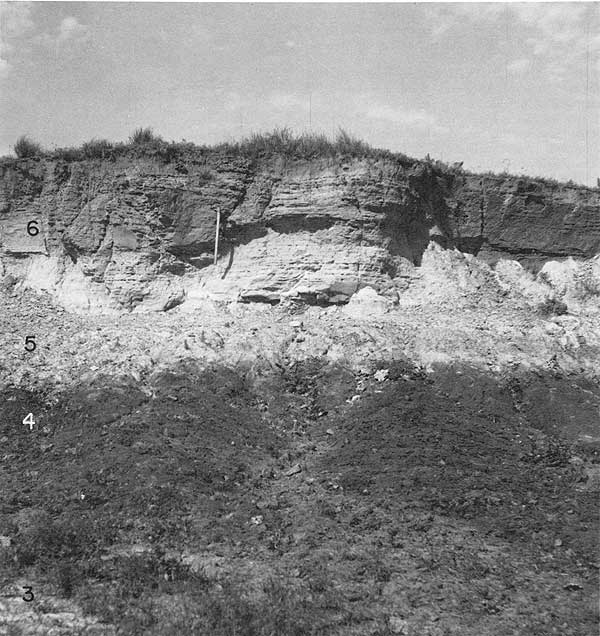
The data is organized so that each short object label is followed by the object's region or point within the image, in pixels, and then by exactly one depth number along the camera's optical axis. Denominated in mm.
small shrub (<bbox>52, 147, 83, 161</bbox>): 17172
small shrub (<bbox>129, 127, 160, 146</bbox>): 17156
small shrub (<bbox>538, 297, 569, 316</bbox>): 16234
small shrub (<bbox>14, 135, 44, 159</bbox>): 17672
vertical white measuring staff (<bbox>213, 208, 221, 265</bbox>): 15930
